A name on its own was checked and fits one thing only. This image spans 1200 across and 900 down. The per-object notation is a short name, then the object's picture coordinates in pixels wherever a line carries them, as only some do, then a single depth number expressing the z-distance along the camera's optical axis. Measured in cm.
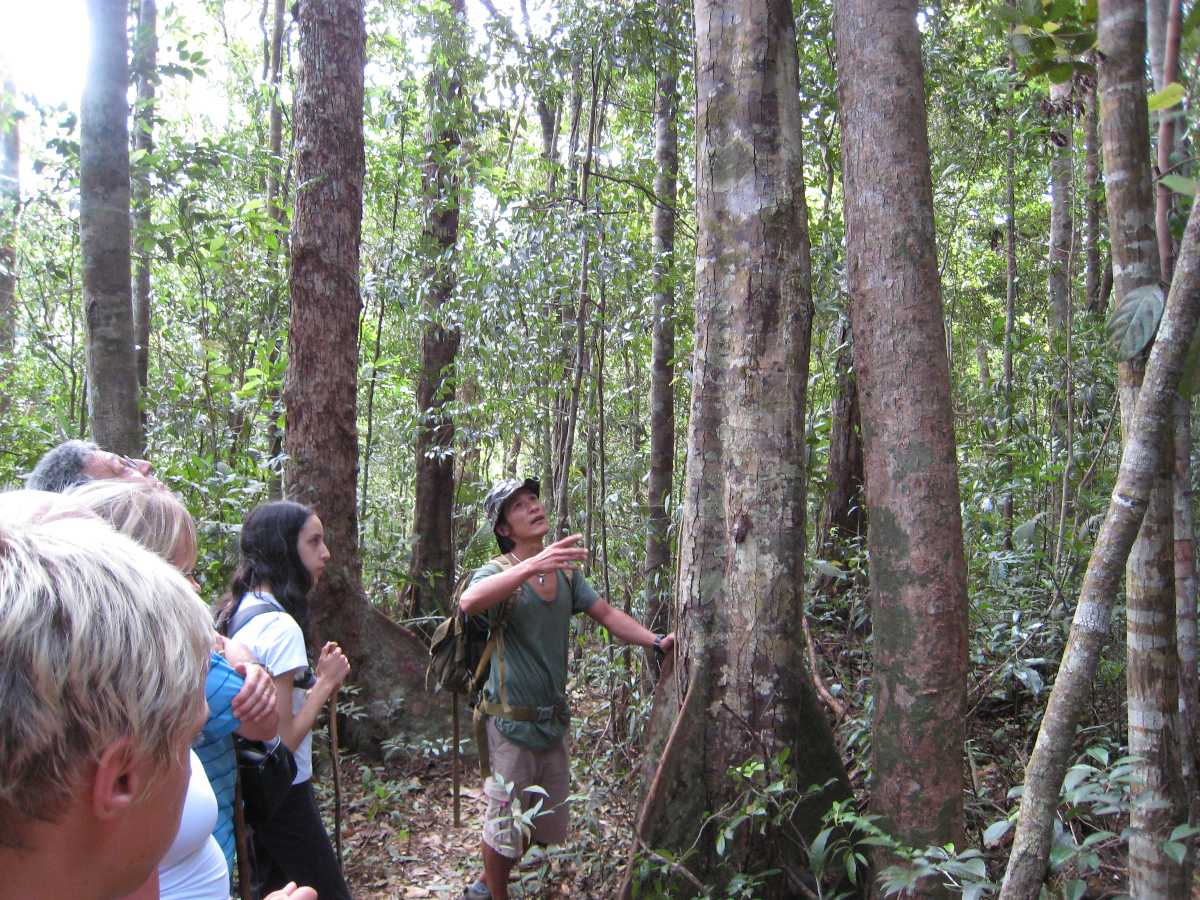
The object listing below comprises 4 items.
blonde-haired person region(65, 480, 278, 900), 230
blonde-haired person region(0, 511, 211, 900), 96
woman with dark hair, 294
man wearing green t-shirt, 381
